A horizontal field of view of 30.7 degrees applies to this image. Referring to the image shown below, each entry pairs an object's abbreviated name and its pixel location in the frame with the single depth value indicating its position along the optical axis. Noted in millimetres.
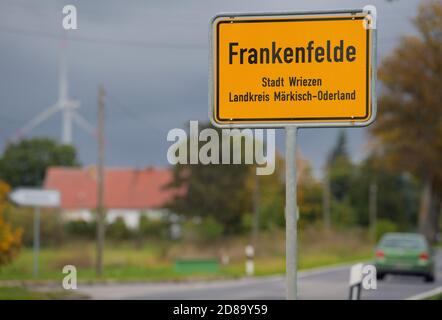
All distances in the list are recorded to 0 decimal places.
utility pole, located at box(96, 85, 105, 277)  31094
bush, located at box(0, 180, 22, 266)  25969
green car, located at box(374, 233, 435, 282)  24703
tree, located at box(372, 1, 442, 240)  44438
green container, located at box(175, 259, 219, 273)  28578
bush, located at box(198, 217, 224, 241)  46938
